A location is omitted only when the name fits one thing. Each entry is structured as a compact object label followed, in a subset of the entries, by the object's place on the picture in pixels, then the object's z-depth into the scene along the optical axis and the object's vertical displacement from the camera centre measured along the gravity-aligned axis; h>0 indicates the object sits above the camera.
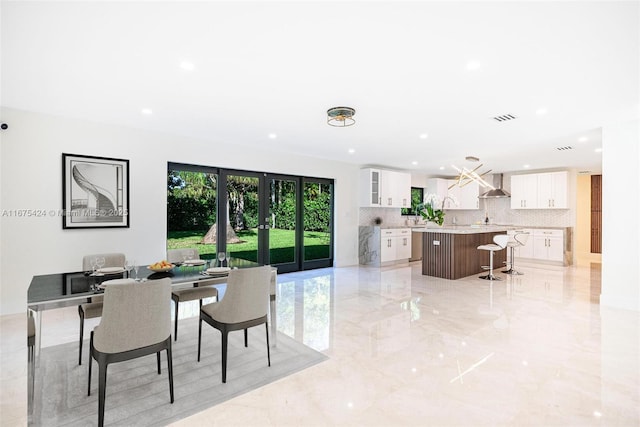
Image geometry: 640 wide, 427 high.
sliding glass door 5.44 -0.05
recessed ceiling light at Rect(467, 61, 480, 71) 2.67 +1.26
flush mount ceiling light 3.78 +1.20
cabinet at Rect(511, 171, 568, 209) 8.16 +0.62
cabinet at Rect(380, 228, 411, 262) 7.68 -0.75
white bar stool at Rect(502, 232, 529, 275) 6.74 -0.59
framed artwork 4.23 +0.29
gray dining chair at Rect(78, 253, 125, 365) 2.67 -0.58
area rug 2.03 -1.27
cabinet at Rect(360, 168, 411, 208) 7.81 +0.63
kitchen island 6.16 -0.75
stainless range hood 8.56 +0.54
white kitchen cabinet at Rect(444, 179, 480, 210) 9.74 +0.48
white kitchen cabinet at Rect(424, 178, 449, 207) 9.76 +0.82
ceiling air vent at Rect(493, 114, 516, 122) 4.07 +1.25
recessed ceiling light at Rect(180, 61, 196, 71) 2.73 +1.28
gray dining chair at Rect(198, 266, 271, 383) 2.52 -0.74
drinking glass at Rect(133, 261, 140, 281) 2.60 -0.48
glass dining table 2.00 -0.52
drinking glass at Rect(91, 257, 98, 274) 2.74 -0.46
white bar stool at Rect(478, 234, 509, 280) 6.13 -0.62
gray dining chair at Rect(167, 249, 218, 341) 3.21 -0.81
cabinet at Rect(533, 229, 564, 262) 7.99 -0.79
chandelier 6.23 +0.79
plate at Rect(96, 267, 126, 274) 2.72 -0.49
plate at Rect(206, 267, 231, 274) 2.75 -0.49
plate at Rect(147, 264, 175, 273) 2.83 -0.50
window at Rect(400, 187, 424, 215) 9.73 +0.45
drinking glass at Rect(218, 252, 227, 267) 3.10 -0.43
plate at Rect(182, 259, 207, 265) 3.20 -0.49
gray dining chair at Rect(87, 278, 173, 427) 1.96 -0.71
